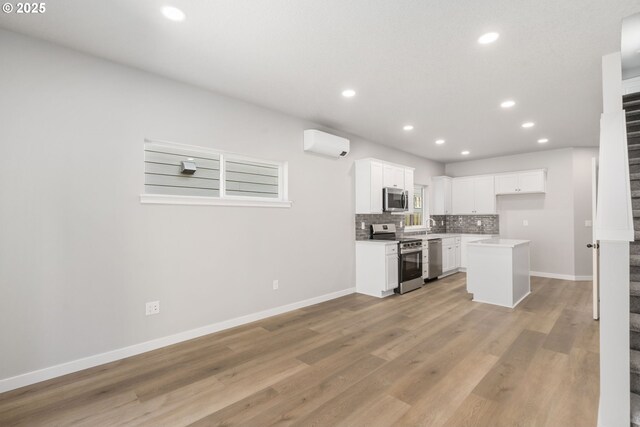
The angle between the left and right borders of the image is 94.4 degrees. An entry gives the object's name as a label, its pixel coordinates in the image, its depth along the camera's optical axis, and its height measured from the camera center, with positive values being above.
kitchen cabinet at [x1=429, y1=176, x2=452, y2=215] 7.10 +0.59
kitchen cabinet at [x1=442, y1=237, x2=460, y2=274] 6.19 -0.75
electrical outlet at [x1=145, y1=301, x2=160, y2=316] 2.83 -0.87
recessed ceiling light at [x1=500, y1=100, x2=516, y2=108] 3.66 +1.46
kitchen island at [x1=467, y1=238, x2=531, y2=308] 4.12 -0.75
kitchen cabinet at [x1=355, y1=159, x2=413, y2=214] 4.91 +0.62
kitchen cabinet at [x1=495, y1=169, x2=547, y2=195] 6.05 +0.81
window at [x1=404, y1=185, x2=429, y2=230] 6.89 +0.29
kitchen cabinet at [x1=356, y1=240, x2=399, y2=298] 4.65 -0.78
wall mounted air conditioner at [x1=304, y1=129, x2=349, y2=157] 4.20 +1.12
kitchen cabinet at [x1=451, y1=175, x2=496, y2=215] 6.65 +0.57
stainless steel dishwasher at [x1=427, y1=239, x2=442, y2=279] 5.68 -0.76
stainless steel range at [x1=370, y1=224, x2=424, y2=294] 4.89 -0.65
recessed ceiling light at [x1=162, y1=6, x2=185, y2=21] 2.02 +1.43
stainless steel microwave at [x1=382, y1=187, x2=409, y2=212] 5.12 +0.35
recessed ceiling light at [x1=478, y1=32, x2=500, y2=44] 2.29 +1.44
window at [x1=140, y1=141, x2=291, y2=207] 3.00 +0.47
